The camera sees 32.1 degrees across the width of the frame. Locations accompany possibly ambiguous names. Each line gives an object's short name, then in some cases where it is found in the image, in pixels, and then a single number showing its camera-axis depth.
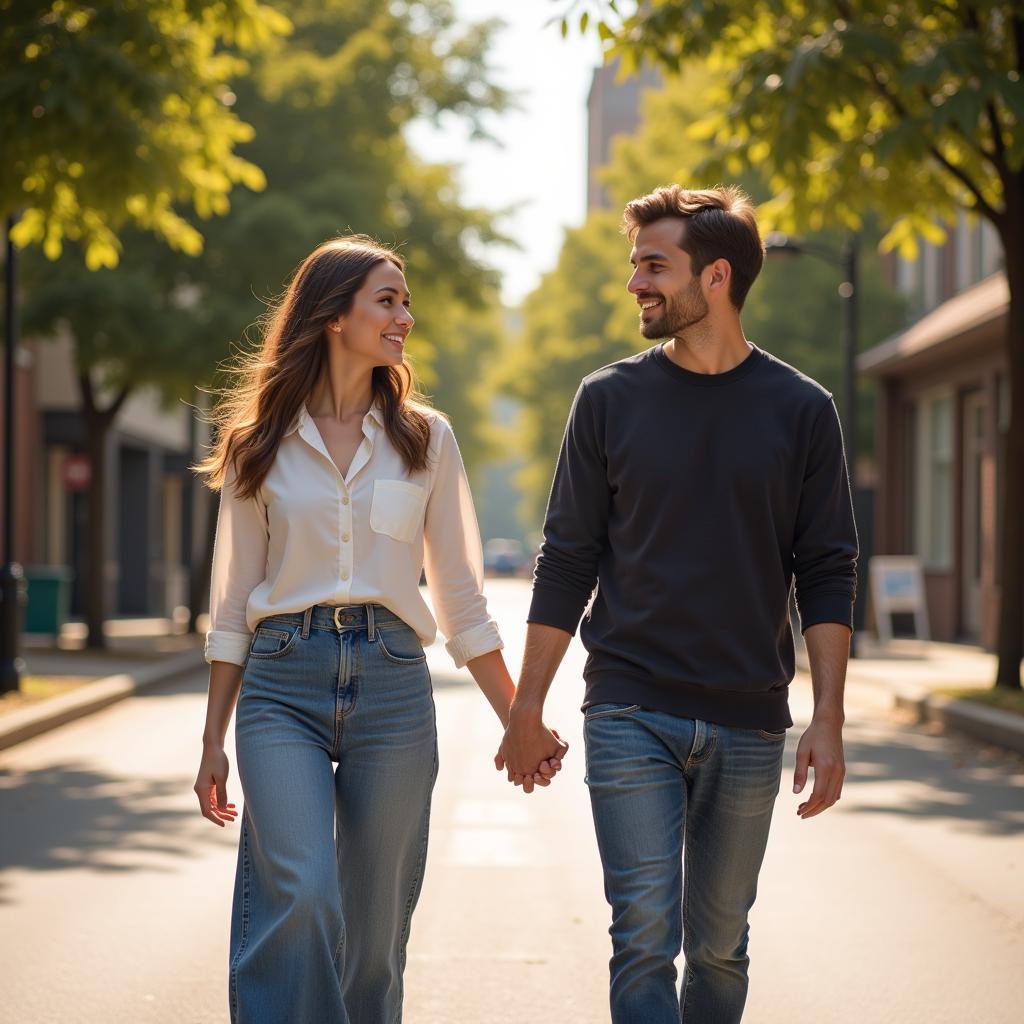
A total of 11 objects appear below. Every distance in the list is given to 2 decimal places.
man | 3.62
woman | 3.53
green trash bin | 23.92
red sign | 27.34
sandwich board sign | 24.73
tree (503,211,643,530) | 54.25
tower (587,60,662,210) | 108.88
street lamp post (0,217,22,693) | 14.45
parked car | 75.44
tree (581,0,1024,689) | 12.10
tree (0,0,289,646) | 11.56
